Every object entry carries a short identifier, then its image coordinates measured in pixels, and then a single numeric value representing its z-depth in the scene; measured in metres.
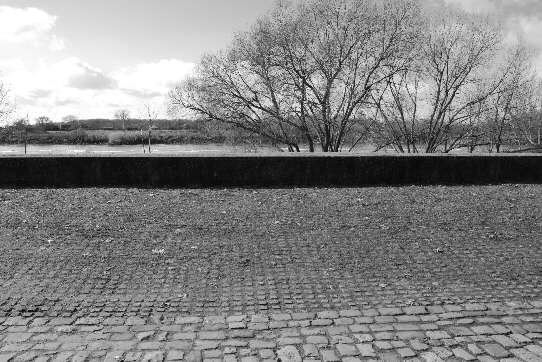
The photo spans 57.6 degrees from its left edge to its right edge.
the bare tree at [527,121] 25.33
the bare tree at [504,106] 23.80
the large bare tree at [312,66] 22.05
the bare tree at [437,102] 23.06
